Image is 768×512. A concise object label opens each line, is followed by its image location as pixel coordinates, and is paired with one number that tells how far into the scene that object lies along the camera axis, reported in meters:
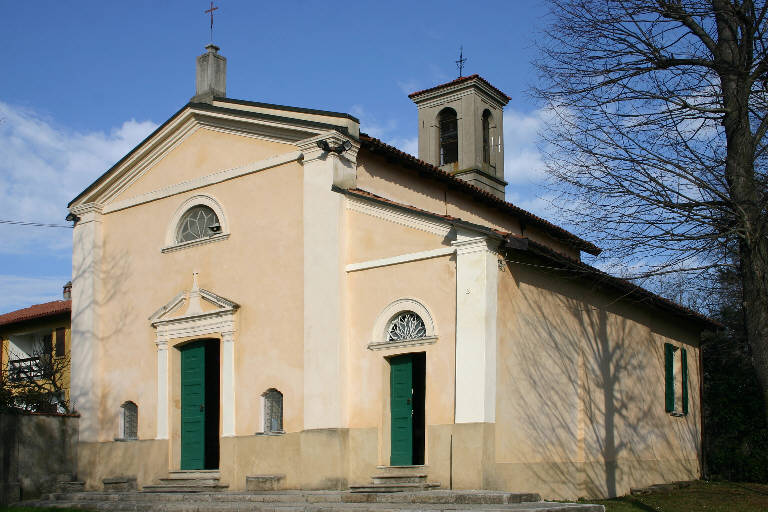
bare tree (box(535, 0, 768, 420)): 11.34
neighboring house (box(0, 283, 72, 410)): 23.52
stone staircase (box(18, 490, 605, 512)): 11.48
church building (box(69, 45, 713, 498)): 13.91
